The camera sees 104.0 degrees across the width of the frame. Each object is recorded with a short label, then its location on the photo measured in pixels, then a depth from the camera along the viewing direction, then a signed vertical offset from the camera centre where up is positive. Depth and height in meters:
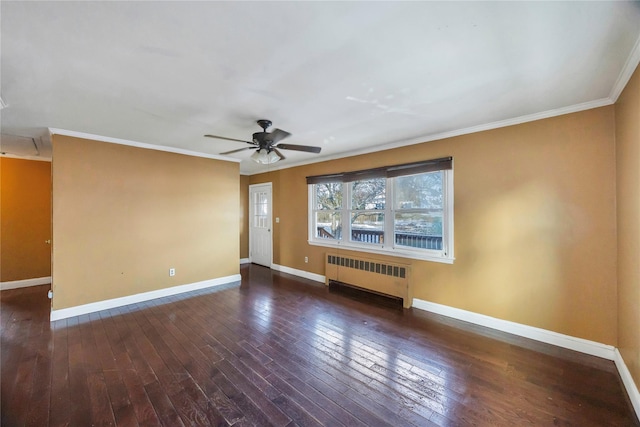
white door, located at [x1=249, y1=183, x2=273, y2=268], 6.24 -0.26
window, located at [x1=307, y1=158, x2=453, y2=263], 3.52 +0.06
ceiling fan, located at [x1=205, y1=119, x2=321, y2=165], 2.83 +0.82
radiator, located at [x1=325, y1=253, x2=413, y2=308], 3.74 -1.01
